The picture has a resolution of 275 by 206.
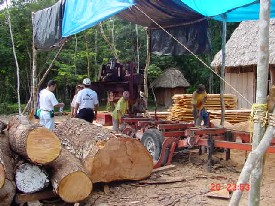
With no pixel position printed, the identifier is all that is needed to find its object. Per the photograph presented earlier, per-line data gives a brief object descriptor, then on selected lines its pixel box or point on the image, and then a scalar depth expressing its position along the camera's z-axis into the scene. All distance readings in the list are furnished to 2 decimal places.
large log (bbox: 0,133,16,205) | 4.95
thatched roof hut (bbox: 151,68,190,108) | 27.89
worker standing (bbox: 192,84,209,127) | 10.06
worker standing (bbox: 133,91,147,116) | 10.17
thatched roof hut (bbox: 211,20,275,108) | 15.59
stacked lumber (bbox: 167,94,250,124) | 13.80
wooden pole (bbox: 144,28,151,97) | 11.95
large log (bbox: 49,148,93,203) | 5.29
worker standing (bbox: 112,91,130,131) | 9.23
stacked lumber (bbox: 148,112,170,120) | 14.36
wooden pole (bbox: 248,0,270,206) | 3.38
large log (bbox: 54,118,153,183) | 5.98
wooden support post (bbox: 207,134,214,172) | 7.01
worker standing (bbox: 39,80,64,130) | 8.14
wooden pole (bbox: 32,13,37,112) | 10.52
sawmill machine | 10.20
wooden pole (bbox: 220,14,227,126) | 8.55
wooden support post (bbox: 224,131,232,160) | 7.61
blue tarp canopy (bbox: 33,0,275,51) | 7.13
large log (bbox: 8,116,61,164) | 5.30
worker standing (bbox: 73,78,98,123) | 8.83
